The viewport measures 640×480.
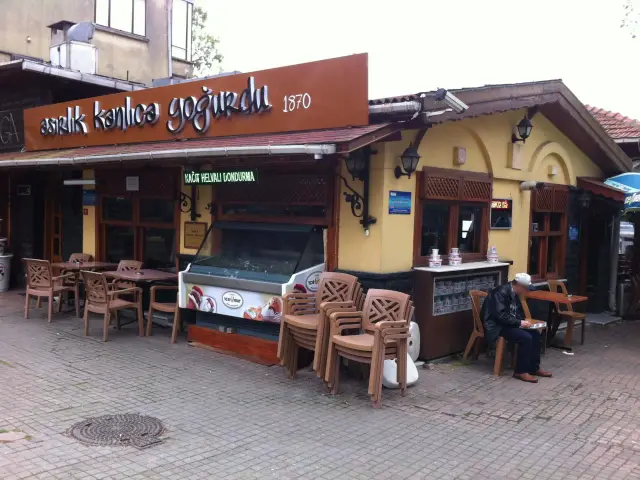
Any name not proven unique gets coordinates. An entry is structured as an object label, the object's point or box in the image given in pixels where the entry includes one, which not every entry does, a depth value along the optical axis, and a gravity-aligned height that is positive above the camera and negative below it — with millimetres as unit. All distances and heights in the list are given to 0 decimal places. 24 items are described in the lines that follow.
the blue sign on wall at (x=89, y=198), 10641 +313
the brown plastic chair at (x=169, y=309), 7980 -1253
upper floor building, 15055 +5034
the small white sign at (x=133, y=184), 9812 +549
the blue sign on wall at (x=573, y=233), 10680 -67
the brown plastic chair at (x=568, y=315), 8375 -1237
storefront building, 6926 +552
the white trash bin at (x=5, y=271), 12125 -1213
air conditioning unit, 12875 +3665
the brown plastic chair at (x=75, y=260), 9670 -881
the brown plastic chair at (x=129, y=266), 9281 -794
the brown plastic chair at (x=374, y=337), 5617 -1153
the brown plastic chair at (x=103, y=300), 7904 -1172
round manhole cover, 4672 -1796
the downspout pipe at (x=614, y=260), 11302 -578
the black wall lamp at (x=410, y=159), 6793 +766
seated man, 6785 -1201
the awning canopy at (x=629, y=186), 9758 +799
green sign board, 6918 +519
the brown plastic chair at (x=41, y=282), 9047 -1068
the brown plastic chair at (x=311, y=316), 6062 -1053
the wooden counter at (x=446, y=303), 7230 -993
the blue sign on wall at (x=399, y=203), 7043 +262
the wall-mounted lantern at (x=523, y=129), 8852 +1500
